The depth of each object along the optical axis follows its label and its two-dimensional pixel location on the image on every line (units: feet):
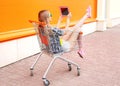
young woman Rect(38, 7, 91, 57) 6.66
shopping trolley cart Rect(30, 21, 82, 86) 6.64
